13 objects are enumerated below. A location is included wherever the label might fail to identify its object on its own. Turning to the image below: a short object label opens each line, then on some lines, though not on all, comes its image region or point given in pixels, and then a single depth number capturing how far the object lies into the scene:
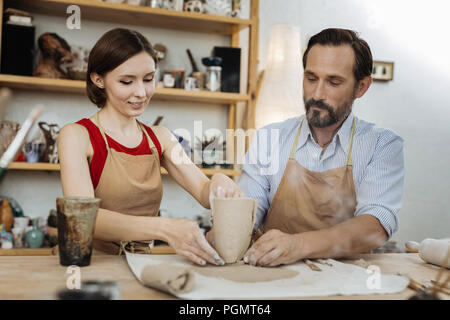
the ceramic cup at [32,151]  2.32
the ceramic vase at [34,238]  2.27
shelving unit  2.33
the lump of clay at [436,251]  1.01
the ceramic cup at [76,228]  0.81
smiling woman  1.15
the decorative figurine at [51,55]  2.34
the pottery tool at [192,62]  2.66
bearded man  1.33
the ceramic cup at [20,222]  2.32
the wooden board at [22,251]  2.20
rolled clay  0.70
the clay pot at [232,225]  0.91
